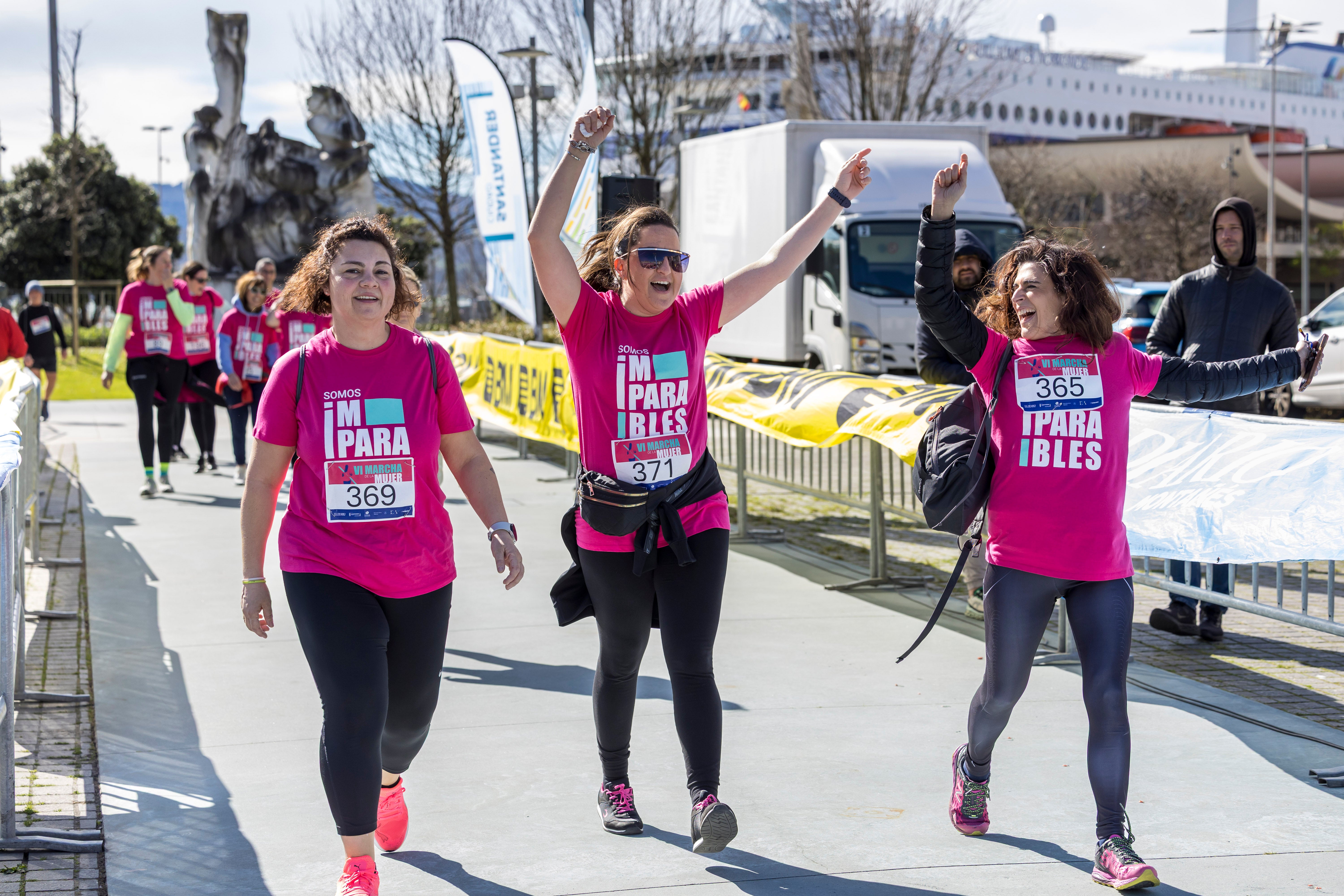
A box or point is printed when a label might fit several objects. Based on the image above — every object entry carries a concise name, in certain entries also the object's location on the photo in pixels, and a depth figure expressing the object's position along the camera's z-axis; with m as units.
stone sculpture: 36.97
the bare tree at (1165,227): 54.47
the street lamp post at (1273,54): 39.47
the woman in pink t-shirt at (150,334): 11.10
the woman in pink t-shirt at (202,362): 12.23
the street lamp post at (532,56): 18.27
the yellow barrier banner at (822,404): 6.81
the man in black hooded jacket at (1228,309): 6.68
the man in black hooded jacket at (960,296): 6.33
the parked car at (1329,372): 16.33
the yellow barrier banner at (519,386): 11.88
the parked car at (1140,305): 18.00
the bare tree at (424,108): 33.41
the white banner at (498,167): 15.65
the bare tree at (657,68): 31.34
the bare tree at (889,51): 31.52
